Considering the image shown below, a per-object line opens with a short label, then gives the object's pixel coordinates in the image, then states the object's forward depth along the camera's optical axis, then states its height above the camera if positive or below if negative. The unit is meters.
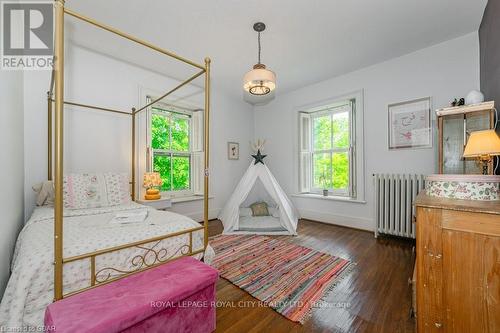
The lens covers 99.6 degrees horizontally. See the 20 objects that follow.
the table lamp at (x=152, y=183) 3.01 -0.21
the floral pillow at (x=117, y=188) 2.46 -0.24
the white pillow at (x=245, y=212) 4.14 -0.89
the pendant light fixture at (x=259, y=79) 2.16 +0.91
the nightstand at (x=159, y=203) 2.96 -0.49
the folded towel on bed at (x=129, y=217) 1.71 -0.41
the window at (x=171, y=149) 3.57 +0.34
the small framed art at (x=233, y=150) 4.52 +0.38
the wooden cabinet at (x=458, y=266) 0.99 -0.49
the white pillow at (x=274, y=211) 4.01 -0.86
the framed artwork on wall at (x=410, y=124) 2.86 +0.60
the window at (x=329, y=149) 3.71 +0.35
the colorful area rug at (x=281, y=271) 1.71 -1.06
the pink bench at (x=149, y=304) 0.90 -0.64
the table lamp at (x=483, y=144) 1.32 +0.15
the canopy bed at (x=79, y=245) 1.04 -0.47
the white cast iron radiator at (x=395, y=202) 2.87 -0.49
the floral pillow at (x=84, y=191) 2.20 -0.25
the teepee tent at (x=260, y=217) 3.36 -0.77
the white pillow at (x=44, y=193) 2.27 -0.26
